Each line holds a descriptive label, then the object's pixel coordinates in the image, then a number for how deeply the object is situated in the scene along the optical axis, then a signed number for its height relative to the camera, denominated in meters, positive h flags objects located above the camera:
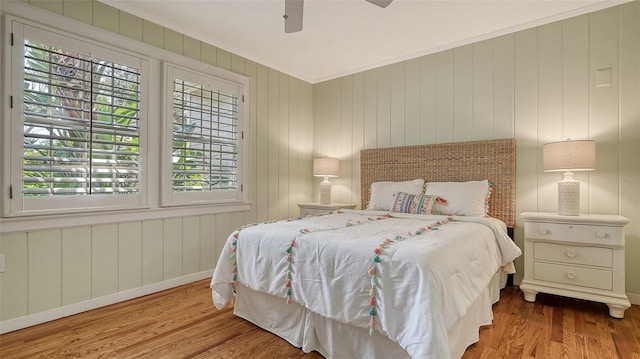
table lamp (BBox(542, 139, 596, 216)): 2.47 +0.15
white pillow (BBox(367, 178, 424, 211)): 3.40 -0.12
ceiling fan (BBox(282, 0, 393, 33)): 2.03 +1.14
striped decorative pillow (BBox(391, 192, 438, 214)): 3.08 -0.23
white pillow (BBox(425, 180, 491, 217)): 2.96 -0.17
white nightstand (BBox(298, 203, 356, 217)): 3.88 -0.35
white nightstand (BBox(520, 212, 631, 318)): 2.32 -0.61
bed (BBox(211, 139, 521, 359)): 1.43 -0.56
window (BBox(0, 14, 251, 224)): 2.19 +0.42
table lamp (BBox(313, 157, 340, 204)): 4.12 +0.12
